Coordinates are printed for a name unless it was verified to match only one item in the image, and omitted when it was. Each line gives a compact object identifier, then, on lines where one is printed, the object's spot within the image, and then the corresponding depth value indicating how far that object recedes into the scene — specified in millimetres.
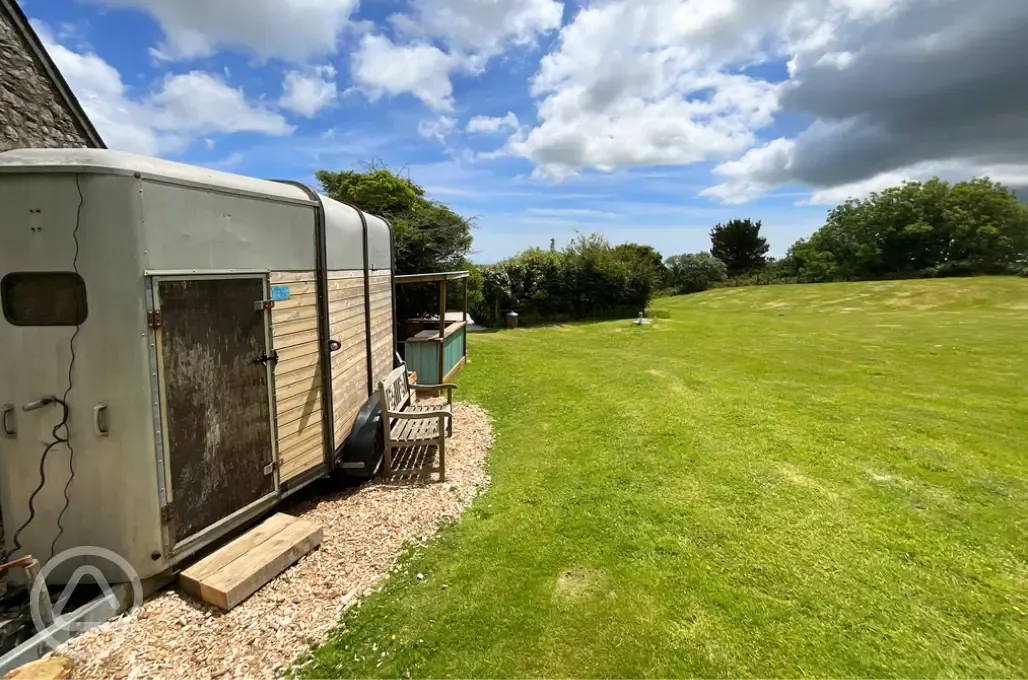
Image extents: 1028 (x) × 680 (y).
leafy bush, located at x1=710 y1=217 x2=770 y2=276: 52000
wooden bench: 5629
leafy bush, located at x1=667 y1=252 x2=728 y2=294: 43719
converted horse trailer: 3064
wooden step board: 3381
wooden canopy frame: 8961
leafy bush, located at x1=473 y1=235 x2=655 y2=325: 23797
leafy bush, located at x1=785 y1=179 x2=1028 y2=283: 40875
